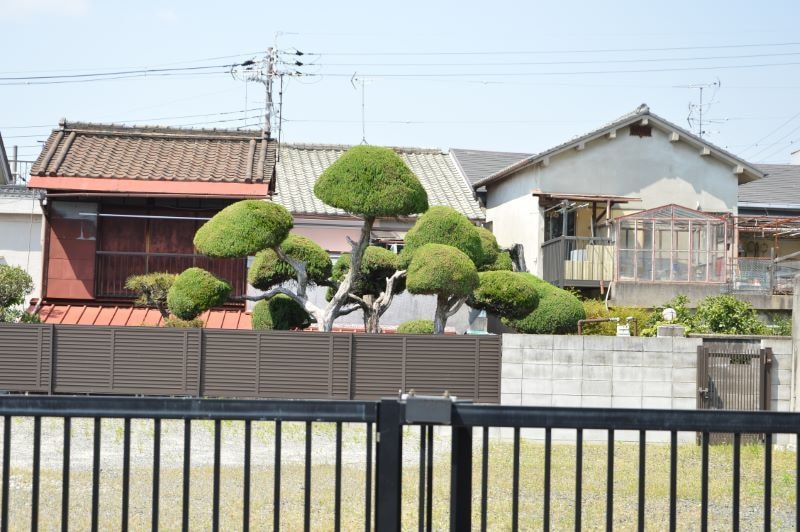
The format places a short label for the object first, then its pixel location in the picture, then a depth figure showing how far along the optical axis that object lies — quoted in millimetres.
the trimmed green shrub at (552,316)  16219
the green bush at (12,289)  16953
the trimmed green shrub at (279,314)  15836
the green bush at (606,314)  18094
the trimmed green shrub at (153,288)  17609
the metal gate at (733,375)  12531
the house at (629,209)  20953
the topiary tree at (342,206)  14180
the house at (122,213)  19094
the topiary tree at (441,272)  13922
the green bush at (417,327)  16625
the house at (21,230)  20234
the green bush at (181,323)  16312
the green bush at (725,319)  17469
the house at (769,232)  21219
